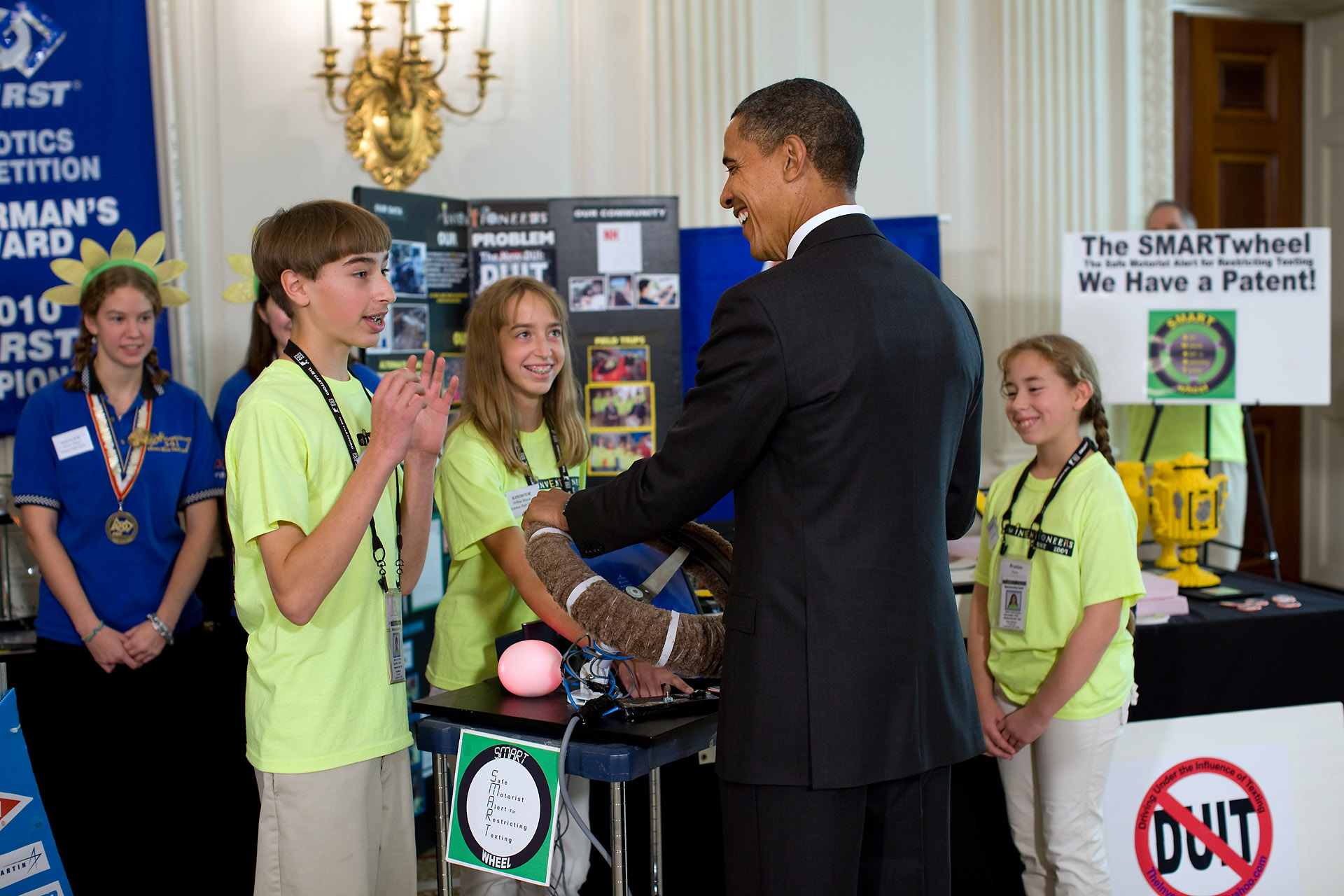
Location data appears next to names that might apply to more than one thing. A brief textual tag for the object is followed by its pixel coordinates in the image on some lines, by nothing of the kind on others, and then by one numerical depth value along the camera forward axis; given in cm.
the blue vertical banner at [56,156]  392
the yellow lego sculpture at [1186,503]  334
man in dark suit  146
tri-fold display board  416
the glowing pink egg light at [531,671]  183
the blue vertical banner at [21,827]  226
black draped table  282
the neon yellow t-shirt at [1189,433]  446
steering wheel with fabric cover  164
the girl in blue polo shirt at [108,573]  292
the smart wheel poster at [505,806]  163
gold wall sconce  442
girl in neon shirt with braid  237
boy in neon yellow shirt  169
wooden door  548
